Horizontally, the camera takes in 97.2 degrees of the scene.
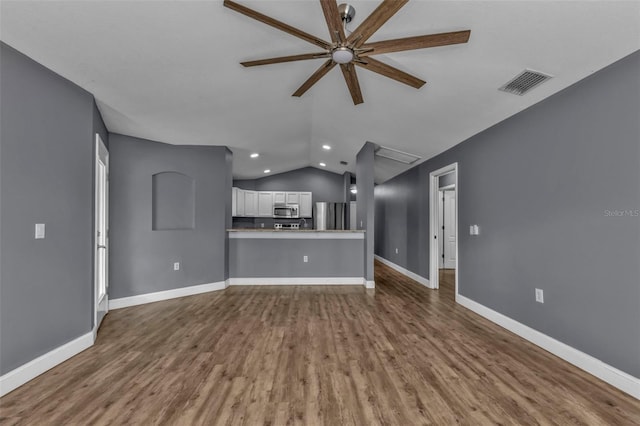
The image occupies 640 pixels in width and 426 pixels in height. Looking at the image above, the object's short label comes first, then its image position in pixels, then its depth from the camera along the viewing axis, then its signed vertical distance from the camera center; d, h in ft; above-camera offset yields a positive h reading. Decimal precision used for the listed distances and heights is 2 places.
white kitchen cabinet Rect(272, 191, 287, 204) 27.78 +1.91
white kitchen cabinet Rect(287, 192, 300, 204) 27.91 +1.87
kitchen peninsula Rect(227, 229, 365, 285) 17.29 -2.50
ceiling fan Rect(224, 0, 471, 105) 5.37 +3.80
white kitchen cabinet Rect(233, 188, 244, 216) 26.84 +1.37
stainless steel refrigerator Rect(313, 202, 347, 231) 20.86 +0.06
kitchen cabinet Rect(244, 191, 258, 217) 27.45 +1.30
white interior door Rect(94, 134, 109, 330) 11.31 -0.60
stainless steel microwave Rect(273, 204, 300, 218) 27.27 +0.61
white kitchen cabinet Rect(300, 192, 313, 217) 28.07 +1.13
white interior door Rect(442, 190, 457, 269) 23.39 -1.01
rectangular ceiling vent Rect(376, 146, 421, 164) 17.04 +3.89
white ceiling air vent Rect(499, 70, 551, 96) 7.75 +3.90
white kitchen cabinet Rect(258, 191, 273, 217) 27.78 +1.22
